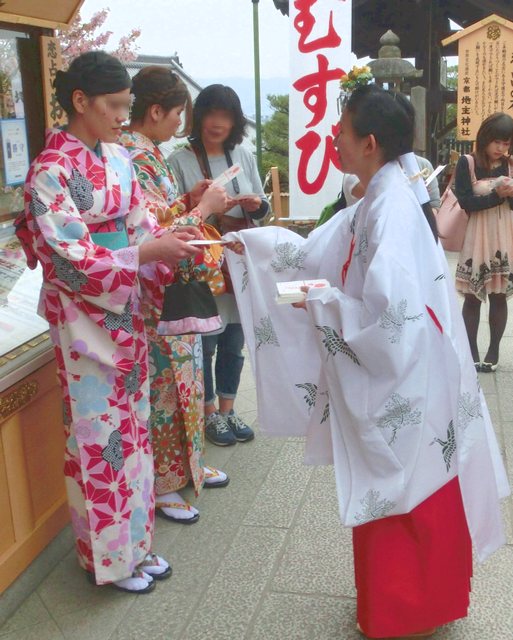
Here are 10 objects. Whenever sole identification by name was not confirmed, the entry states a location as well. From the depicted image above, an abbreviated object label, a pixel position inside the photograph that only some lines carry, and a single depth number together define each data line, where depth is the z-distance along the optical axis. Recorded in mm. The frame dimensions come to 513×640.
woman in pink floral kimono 2412
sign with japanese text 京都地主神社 8227
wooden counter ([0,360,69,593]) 2723
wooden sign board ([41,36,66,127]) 3162
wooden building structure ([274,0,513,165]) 10781
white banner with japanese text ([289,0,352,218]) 5578
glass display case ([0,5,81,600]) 2760
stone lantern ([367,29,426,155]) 8766
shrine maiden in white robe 2133
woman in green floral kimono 3125
